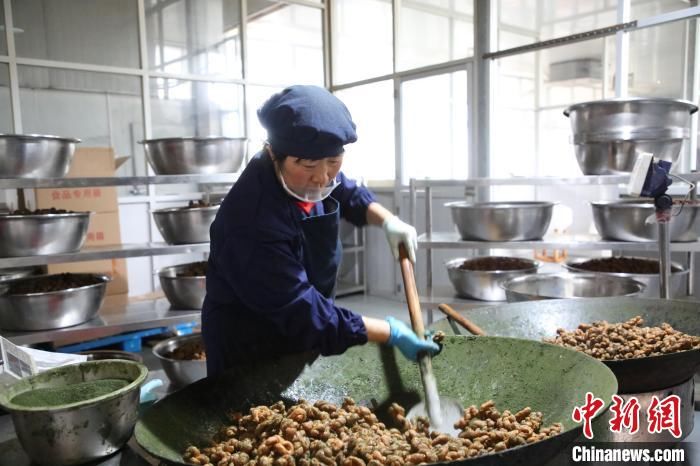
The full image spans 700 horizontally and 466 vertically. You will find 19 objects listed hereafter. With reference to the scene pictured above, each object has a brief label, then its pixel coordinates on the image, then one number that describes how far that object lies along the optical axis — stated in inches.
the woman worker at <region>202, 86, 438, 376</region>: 53.2
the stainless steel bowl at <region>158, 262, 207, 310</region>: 135.0
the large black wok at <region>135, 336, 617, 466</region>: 45.3
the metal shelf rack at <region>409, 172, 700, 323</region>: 113.1
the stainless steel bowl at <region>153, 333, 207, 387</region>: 109.5
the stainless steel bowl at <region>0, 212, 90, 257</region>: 112.3
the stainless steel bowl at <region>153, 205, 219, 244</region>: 133.6
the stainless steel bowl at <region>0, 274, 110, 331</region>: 115.2
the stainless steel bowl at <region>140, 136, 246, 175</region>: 125.7
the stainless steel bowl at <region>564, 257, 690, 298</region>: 107.0
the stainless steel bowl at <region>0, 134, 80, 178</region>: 108.6
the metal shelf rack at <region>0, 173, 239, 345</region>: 114.1
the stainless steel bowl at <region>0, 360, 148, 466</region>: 43.3
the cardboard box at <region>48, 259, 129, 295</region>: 173.6
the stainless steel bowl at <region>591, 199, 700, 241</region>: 109.7
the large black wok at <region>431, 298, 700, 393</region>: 66.6
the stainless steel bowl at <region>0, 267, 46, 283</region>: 145.0
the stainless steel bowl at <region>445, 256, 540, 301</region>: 129.2
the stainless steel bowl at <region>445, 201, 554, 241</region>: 123.6
